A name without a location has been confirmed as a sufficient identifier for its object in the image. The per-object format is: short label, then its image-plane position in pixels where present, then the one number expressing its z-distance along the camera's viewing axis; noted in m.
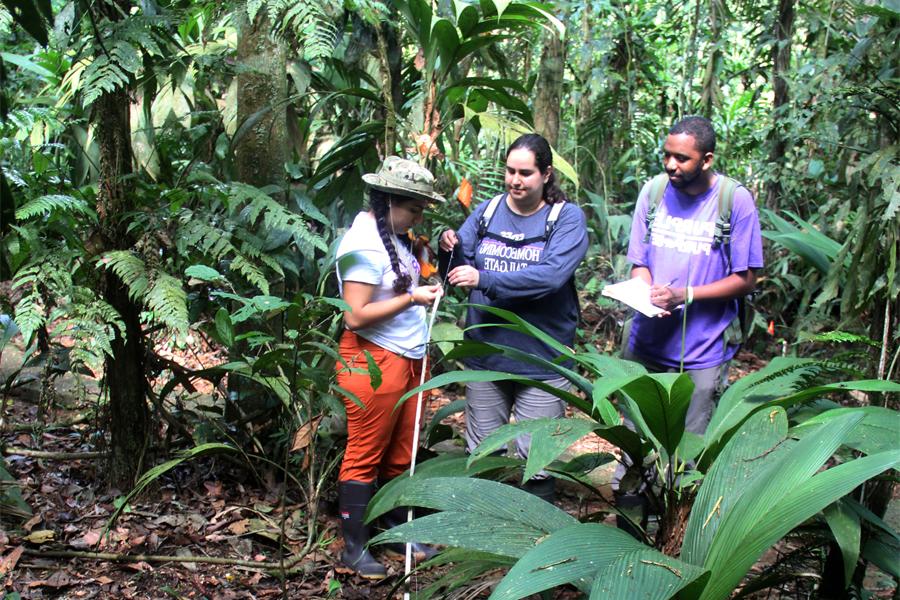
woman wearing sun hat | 3.10
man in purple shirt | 3.30
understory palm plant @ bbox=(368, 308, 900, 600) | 1.76
